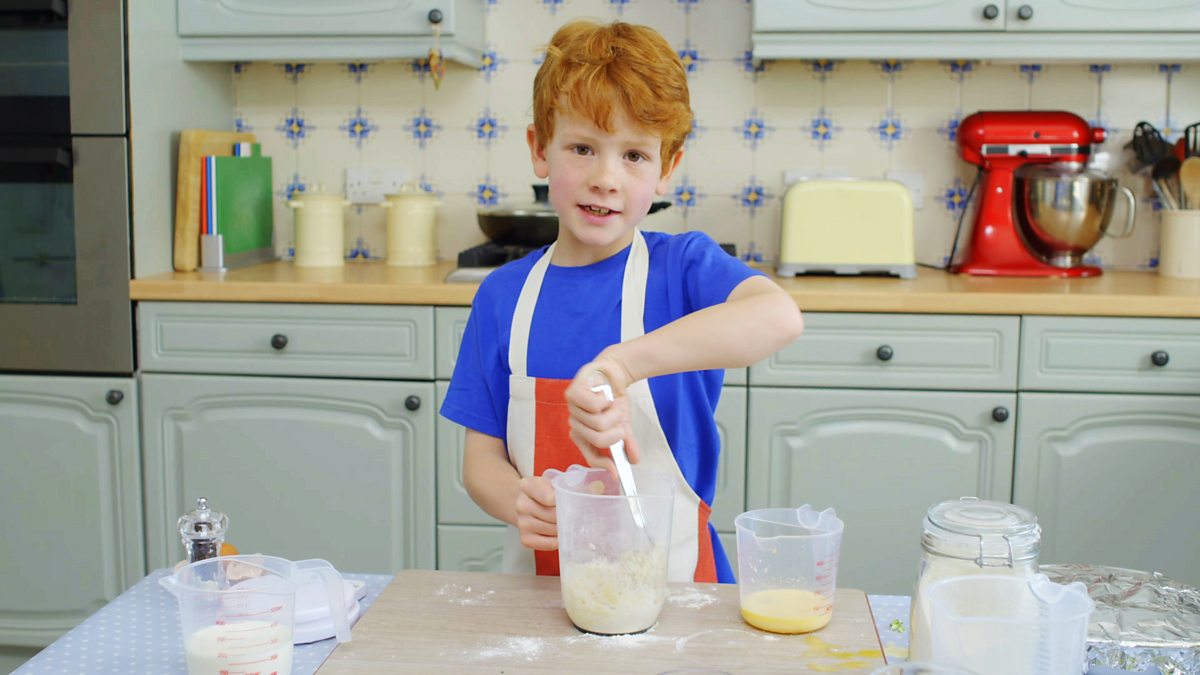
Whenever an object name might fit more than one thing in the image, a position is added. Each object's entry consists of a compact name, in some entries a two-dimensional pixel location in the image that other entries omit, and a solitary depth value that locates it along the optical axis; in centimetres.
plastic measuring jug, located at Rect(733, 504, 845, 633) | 89
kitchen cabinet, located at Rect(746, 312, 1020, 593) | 216
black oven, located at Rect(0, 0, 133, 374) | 228
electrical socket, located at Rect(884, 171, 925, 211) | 267
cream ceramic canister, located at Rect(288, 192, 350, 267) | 261
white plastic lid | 94
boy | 109
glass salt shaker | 97
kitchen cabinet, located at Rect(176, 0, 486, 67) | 242
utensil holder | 245
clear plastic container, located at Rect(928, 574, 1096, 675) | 69
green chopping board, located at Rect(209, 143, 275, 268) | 253
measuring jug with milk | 83
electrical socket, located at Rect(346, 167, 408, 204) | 277
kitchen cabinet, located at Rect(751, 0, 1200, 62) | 230
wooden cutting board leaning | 245
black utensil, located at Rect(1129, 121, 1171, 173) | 255
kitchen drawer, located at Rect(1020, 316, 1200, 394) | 213
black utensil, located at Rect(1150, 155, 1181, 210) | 253
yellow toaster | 238
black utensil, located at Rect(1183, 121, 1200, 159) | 248
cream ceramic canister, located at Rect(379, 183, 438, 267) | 264
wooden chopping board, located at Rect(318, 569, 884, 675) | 84
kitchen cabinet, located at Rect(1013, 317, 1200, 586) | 214
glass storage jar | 76
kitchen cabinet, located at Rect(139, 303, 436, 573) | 225
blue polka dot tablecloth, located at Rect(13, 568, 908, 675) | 90
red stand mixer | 246
